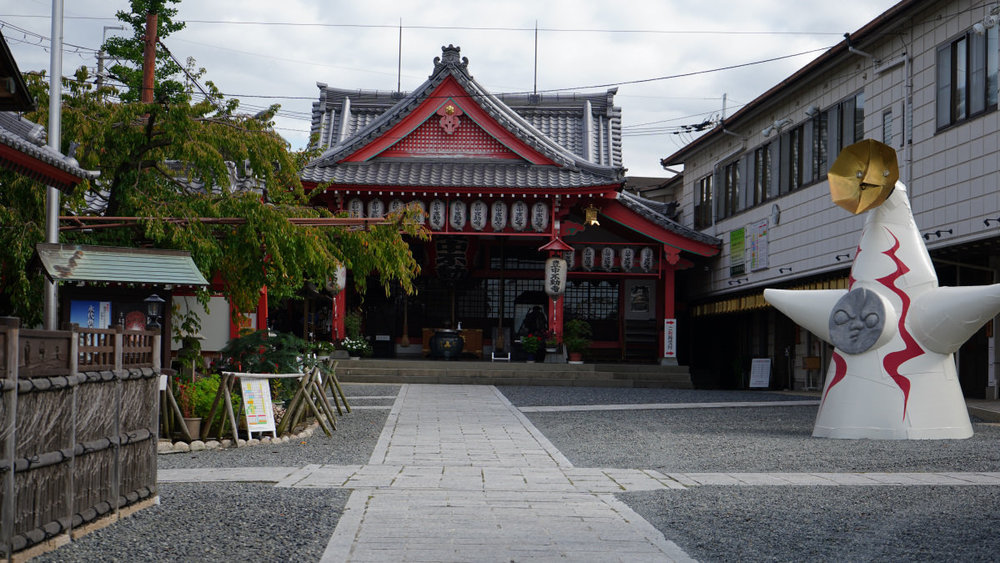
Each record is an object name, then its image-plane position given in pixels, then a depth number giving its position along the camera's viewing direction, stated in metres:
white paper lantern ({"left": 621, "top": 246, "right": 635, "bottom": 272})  24.97
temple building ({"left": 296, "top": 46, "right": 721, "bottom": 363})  23.69
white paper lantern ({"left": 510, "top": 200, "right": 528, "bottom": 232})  23.84
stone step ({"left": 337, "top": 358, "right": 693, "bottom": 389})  22.31
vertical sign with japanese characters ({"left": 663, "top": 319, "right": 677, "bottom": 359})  24.28
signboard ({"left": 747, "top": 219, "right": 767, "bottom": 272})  22.81
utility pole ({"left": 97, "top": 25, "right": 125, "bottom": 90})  27.75
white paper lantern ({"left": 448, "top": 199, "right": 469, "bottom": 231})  23.72
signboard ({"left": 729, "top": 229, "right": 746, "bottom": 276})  24.28
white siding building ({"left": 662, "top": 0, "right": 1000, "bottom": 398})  14.54
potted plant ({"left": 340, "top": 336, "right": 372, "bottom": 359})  23.55
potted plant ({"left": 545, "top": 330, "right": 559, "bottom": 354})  23.78
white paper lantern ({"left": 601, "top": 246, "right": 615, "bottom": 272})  24.88
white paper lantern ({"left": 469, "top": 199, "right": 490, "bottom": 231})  23.78
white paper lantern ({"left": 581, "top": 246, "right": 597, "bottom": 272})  24.91
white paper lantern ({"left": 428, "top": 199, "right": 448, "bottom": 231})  23.72
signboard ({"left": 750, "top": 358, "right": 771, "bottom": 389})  24.42
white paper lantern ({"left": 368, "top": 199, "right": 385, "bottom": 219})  23.69
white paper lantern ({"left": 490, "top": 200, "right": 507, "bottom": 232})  23.89
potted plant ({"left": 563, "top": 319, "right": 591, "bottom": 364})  24.47
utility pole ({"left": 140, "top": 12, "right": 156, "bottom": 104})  14.62
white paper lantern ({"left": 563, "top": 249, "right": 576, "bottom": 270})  24.97
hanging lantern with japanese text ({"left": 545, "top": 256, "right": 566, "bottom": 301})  23.56
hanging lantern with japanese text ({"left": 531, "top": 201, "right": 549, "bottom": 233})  23.94
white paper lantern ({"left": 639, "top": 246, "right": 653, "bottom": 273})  25.03
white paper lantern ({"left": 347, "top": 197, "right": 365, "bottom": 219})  23.52
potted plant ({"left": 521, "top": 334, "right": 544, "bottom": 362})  24.06
